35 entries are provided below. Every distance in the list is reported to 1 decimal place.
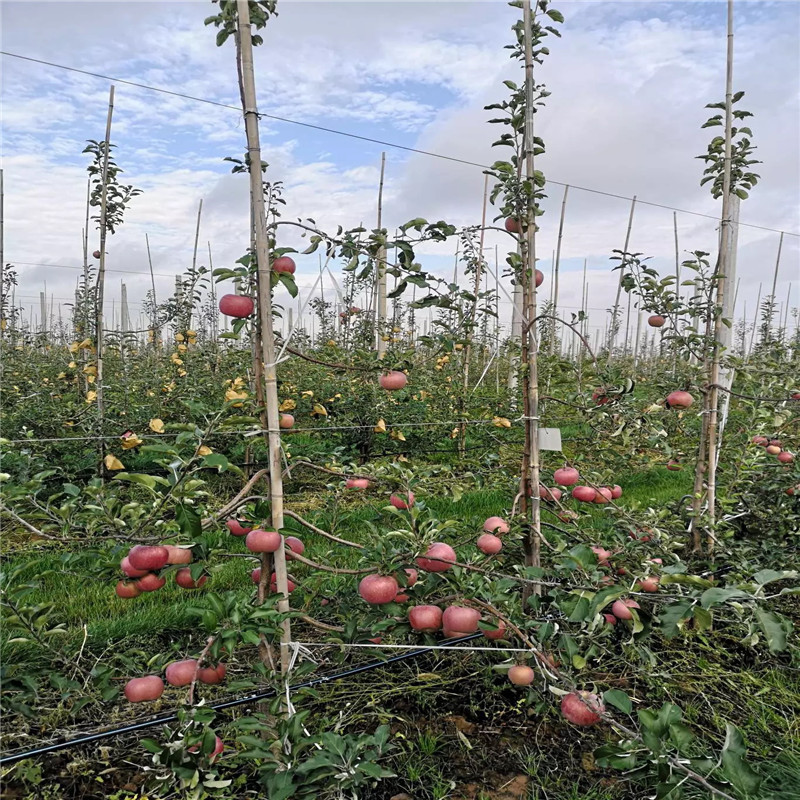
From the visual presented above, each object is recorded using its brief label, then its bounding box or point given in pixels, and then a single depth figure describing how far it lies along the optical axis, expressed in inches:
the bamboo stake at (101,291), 158.2
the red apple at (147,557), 54.8
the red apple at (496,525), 75.3
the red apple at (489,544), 72.1
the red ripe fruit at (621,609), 66.6
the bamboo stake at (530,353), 75.8
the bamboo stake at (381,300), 211.1
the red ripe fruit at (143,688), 58.1
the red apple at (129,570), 57.4
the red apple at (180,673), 57.1
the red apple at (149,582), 58.6
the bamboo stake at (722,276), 94.3
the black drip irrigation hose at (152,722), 57.0
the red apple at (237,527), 66.2
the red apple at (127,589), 58.6
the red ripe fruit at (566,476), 80.8
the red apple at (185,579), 59.7
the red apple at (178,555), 57.4
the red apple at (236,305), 58.9
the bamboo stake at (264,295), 55.0
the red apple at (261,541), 57.1
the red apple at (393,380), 73.9
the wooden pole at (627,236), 345.8
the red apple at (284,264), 60.8
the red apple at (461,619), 60.7
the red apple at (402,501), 67.7
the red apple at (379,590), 61.3
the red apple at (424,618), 62.5
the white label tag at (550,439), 79.7
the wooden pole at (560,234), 298.9
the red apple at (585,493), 85.7
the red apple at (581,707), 57.4
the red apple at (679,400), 93.0
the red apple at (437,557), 65.0
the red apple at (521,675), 62.6
